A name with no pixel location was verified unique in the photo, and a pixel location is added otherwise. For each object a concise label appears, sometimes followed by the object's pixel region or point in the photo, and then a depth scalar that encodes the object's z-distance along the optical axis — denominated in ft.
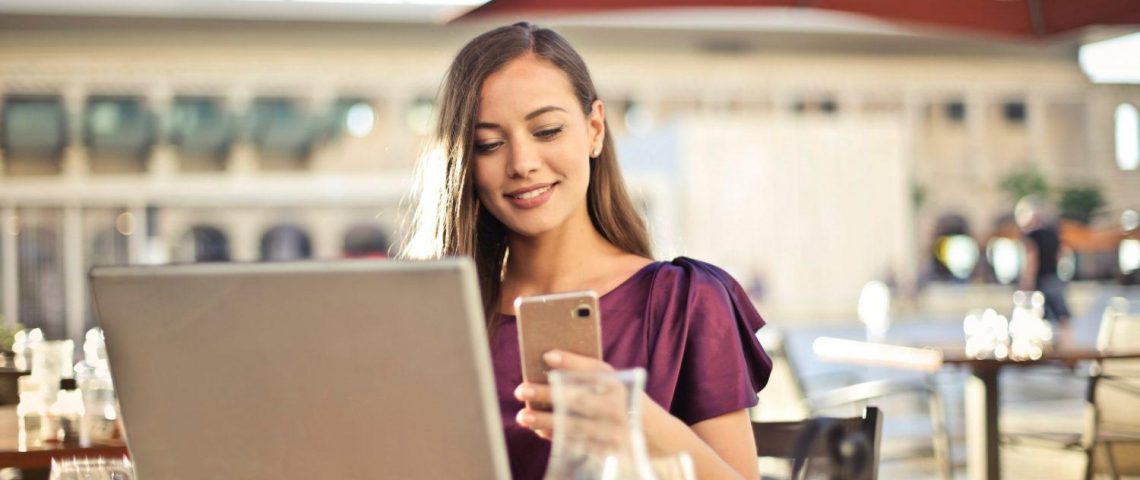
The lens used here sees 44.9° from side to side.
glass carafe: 2.71
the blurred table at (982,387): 15.14
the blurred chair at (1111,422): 14.88
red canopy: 10.69
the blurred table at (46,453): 7.32
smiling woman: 4.76
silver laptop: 2.71
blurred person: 39.96
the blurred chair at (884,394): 15.89
